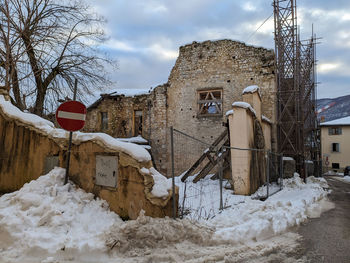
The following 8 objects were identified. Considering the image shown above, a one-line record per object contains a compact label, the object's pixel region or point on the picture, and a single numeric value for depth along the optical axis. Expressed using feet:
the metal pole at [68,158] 17.49
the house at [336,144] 131.43
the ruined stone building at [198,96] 46.29
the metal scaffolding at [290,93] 47.14
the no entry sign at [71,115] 16.80
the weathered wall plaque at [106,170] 16.81
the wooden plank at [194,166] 38.88
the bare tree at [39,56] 33.55
